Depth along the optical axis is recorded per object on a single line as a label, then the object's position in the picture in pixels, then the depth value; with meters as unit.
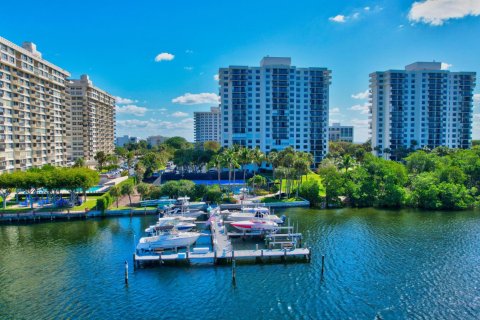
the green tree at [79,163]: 117.07
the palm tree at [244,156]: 86.38
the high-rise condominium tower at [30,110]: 90.31
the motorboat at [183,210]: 64.19
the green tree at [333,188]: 75.19
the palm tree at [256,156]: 88.44
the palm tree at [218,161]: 82.61
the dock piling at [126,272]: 37.77
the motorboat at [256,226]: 54.66
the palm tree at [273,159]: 83.99
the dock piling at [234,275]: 37.84
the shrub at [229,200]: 75.12
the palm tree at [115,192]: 70.55
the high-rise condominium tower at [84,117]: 148.25
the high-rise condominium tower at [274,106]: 132.25
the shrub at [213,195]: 73.19
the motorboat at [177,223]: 53.93
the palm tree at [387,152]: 152.12
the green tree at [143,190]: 73.88
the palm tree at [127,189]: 71.06
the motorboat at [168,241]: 47.31
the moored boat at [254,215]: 58.78
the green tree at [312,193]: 76.19
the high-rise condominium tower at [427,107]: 151.25
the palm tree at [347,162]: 91.15
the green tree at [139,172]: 95.06
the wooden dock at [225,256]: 43.19
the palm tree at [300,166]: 75.12
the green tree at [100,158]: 129.38
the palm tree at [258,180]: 86.31
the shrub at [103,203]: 66.75
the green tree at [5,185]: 67.56
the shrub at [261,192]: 84.41
